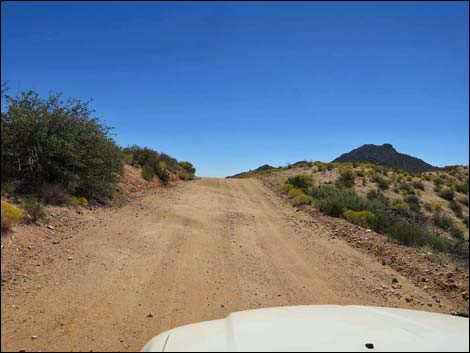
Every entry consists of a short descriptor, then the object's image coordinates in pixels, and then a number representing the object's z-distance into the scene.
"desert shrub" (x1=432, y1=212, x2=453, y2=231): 22.67
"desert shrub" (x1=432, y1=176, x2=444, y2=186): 35.17
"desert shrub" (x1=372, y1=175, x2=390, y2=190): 29.82
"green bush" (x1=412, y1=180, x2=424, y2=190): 32.41
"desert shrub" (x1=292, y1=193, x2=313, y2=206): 17.36
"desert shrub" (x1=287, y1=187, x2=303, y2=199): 20.05
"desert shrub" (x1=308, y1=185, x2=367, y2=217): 14.47
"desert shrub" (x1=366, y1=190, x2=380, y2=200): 24.94
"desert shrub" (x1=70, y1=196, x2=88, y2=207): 10.13
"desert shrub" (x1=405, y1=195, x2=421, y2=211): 25.14
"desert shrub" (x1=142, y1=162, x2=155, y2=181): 20.54
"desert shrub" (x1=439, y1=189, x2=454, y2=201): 29.63
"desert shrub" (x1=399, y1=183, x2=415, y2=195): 28.95
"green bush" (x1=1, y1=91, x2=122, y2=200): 7.38
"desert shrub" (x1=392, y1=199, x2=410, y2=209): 23.79
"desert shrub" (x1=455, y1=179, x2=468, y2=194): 32.31
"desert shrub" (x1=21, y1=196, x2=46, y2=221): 7.28
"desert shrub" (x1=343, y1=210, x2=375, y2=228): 12.84
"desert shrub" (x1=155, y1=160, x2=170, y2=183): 23.17
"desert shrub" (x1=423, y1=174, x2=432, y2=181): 37.17
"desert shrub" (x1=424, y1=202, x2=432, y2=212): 25.77
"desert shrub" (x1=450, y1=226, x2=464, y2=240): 20.36
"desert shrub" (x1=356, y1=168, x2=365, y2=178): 33.75
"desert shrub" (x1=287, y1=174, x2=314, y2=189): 24.73
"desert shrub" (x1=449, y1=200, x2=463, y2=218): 25.83
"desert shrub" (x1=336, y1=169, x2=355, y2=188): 28.23
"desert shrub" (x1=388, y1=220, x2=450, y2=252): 10.79
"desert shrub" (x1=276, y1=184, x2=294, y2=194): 22.88
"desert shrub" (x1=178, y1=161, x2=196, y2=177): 35.33
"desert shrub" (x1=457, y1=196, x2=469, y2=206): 29.00
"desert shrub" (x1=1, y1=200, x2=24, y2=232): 3.56
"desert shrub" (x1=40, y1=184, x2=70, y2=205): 9.30
